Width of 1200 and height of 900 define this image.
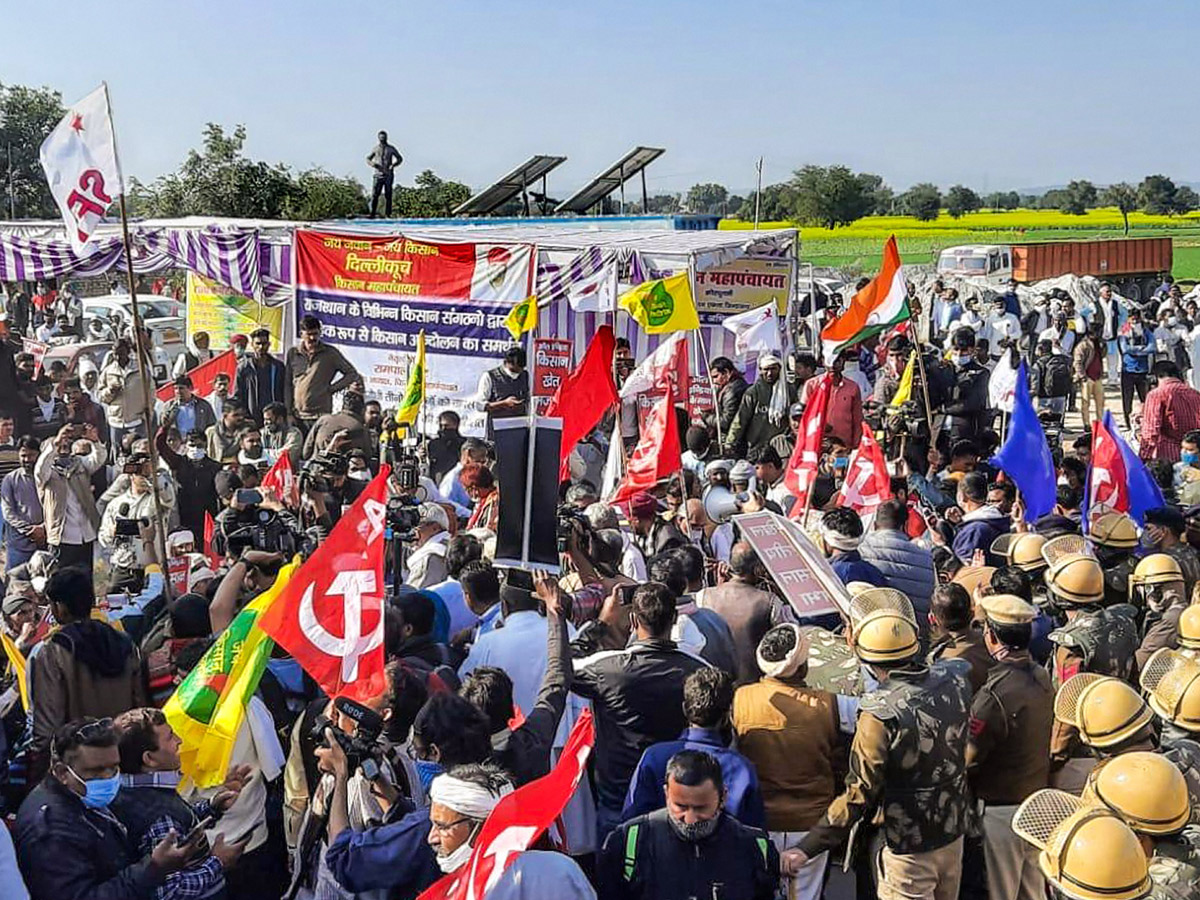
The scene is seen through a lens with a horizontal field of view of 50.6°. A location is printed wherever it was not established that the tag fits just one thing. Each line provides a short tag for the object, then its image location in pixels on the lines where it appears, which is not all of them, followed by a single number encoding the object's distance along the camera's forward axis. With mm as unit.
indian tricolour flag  9977
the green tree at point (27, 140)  52019
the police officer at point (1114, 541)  6461
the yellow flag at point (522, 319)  12219
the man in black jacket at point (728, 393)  11508
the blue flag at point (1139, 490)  7652
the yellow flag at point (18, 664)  5121
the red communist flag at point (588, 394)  7750
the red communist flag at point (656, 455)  7855
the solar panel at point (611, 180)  21522
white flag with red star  7176
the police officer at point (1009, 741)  4637
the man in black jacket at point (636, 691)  4590
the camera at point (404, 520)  6961
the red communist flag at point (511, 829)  3176
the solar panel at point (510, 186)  22969
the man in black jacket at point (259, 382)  12719
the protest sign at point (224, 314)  16422
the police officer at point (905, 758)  4188
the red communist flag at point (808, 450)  7965
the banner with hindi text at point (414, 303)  14047
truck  30281
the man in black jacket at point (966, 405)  11852
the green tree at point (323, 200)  28188
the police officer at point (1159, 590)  5664
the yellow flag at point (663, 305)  10961
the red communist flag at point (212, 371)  13258
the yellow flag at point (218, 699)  4352
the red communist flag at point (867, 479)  7988
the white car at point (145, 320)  21609
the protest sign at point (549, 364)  14438
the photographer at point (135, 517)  8133
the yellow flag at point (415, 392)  9878
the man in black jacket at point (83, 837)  3639
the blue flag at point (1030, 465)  8016
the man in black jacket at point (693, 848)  3707
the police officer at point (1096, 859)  3027
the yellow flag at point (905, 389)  11930
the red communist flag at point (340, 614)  4586
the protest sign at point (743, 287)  14962
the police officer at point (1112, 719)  3975
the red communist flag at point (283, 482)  8914
